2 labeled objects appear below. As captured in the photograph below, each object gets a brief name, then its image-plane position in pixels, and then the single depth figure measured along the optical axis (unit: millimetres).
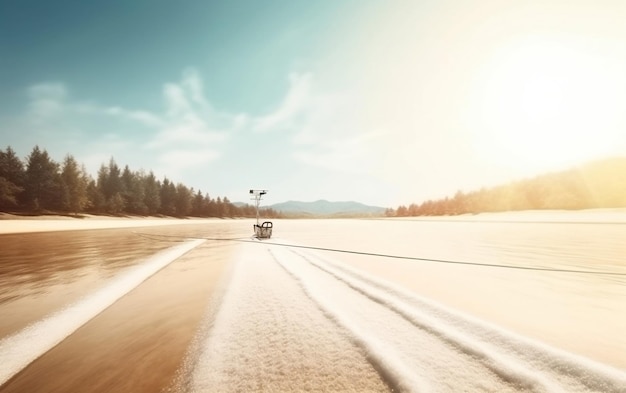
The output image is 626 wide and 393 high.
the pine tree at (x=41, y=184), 58219
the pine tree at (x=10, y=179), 52625
